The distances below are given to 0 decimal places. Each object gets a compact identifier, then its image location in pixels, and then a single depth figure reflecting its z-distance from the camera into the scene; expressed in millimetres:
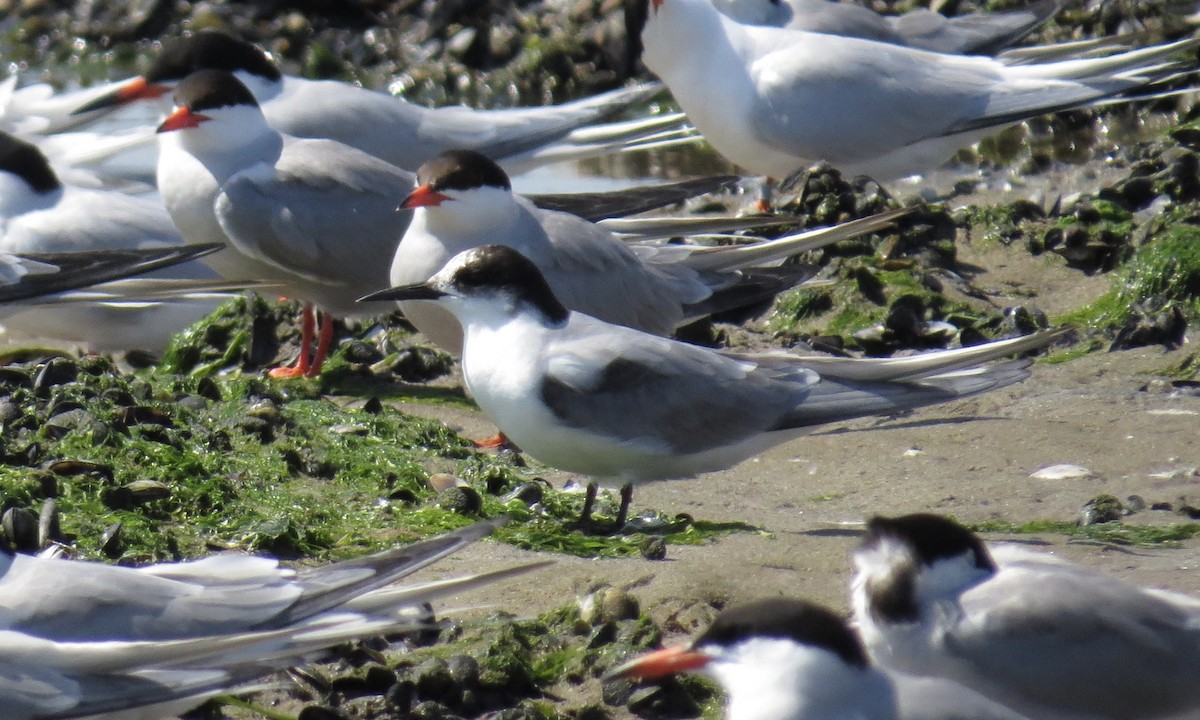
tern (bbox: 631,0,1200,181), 14273
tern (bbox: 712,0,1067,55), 16375
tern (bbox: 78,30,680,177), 13891
